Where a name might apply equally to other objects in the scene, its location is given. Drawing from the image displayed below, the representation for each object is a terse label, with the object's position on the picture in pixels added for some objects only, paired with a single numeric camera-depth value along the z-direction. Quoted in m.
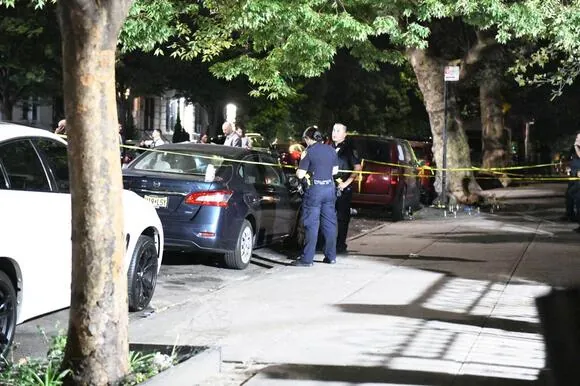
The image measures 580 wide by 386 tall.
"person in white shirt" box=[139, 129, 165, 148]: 18.30
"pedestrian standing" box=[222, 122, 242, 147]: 17.42
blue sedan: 10.56
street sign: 20.67
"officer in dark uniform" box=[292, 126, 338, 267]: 11.56
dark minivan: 18.38
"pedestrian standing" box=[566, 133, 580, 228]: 16.62
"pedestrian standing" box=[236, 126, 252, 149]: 18.81
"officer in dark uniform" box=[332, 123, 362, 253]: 12.34
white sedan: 6.36
